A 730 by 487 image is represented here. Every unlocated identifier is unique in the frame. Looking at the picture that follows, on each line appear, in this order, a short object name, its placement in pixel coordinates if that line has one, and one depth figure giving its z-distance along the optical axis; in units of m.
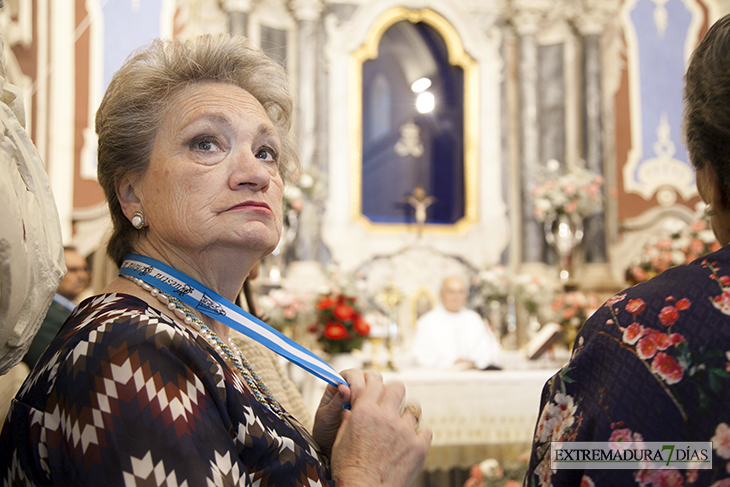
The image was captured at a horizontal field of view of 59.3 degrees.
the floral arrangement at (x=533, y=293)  6.24
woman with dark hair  1.03
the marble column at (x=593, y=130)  6.95
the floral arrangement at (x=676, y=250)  5.78
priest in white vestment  5.61
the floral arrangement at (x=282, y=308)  5.36
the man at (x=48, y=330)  1.93
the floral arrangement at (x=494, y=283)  6.44
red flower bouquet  4.91
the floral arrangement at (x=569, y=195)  6.65
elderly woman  0.97
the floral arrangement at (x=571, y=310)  5.83
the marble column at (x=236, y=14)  6.44
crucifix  6.88
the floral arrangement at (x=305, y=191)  6.08
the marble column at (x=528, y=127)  6.94
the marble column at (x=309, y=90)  6.68
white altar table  4.45
